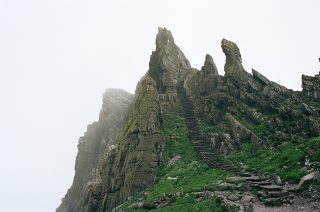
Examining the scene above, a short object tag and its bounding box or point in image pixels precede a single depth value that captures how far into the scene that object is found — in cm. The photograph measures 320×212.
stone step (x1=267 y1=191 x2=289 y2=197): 3317
